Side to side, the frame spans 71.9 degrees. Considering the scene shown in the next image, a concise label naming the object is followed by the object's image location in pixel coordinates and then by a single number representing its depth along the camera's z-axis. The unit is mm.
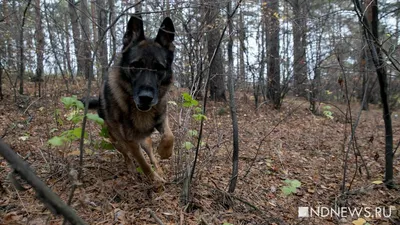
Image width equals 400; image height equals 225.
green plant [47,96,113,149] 1716
